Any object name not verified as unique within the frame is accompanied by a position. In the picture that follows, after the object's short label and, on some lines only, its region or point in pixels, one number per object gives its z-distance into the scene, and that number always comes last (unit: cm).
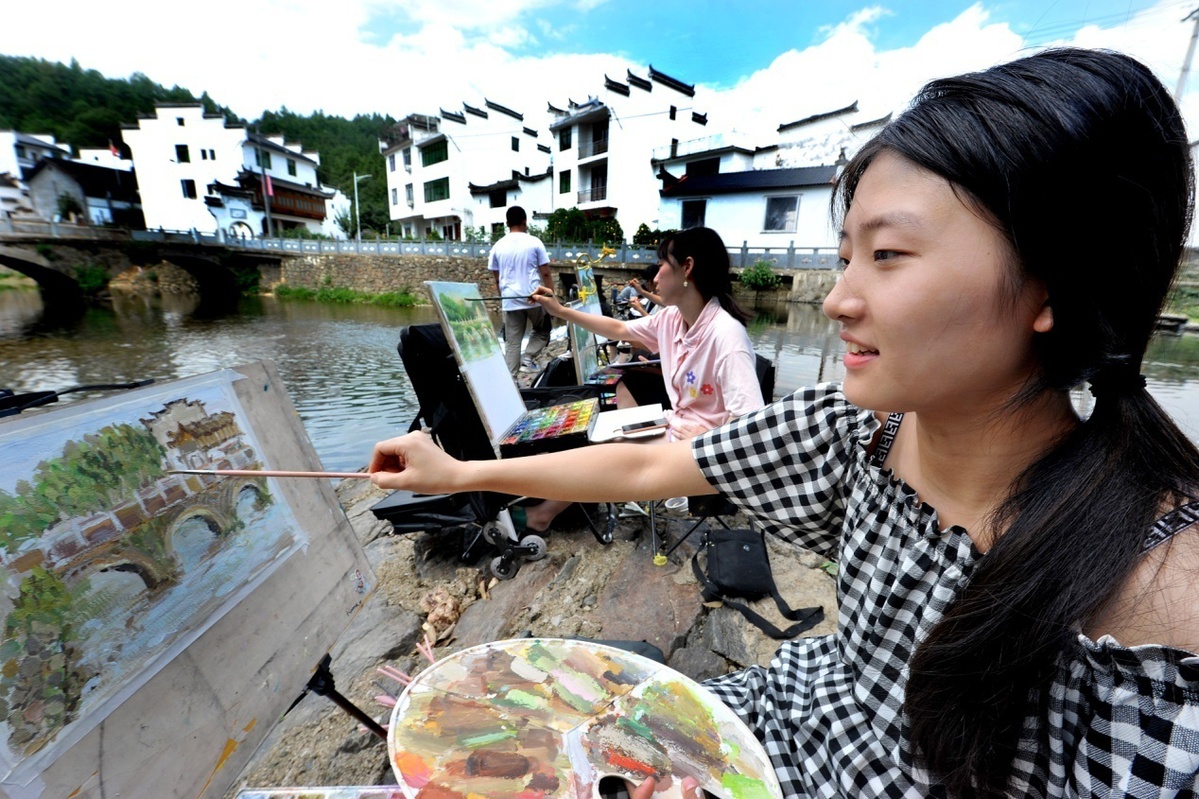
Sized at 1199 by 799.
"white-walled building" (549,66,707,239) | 2484
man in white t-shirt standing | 584
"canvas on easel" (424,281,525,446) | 231
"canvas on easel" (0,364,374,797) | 81
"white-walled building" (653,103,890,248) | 1836
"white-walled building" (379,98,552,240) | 3178
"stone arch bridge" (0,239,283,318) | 2159
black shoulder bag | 206
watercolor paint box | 230
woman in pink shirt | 245
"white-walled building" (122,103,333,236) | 3356
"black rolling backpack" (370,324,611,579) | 241
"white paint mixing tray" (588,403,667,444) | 234
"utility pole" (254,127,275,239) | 3219
